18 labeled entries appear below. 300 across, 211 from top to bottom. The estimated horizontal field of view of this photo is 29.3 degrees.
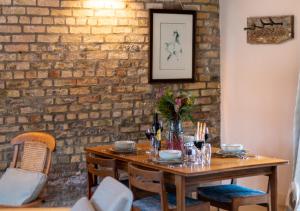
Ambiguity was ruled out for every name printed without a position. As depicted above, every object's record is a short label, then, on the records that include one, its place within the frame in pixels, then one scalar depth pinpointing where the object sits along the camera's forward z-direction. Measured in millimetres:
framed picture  5859
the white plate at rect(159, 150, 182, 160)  4172
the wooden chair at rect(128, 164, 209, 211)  3941
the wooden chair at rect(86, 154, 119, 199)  4517
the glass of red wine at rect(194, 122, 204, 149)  4188
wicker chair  4574
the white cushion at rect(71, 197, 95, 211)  3080
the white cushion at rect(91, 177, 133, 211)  2834
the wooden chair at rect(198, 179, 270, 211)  4242
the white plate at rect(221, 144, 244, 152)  4473
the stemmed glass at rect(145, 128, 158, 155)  4547
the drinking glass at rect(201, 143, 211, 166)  4211
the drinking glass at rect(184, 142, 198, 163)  4270
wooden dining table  3865
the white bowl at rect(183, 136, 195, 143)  4692
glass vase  4555
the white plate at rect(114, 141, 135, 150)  4676
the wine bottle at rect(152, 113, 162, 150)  4520
